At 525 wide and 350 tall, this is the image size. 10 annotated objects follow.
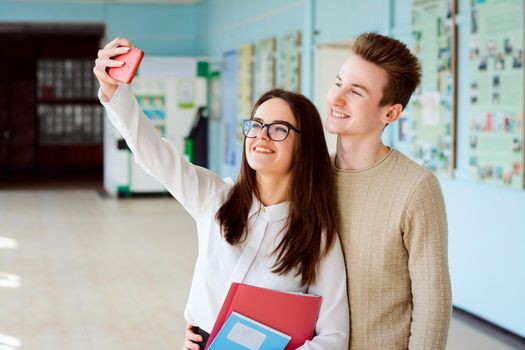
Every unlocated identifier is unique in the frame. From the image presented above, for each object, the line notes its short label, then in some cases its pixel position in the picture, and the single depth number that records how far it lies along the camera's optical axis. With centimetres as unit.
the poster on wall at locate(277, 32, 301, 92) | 987
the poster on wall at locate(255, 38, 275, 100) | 1109
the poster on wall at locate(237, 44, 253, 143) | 1227
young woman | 193
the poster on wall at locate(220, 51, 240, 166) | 1340
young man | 185
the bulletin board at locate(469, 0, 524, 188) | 552
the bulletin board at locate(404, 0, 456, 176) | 638
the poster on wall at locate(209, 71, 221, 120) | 1462
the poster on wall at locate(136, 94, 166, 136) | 1506
